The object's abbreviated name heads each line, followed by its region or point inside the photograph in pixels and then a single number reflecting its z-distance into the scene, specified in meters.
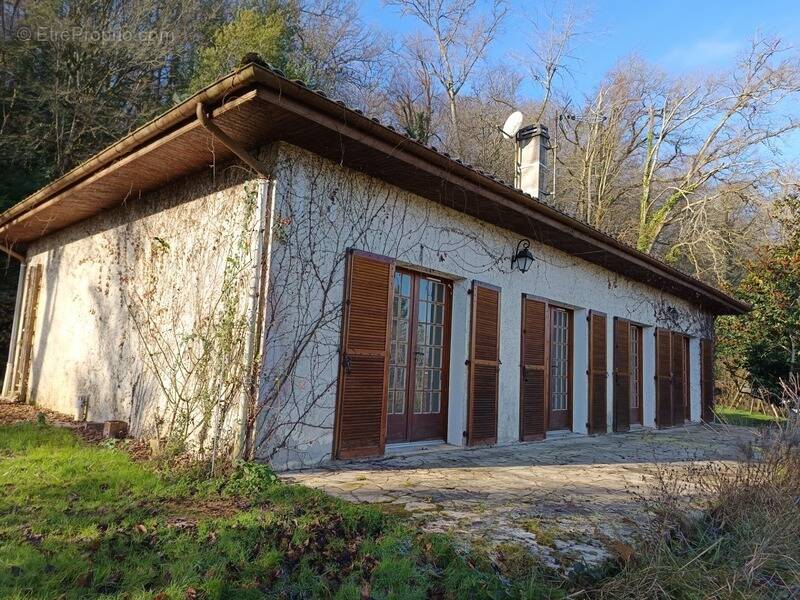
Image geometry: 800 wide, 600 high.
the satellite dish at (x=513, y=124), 10.29
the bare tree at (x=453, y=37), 18.73
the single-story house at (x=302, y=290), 4.55
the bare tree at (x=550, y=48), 18.34
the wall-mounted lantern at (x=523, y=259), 7.08
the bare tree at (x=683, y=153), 16.84
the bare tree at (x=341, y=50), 15.31
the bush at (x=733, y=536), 2.80
